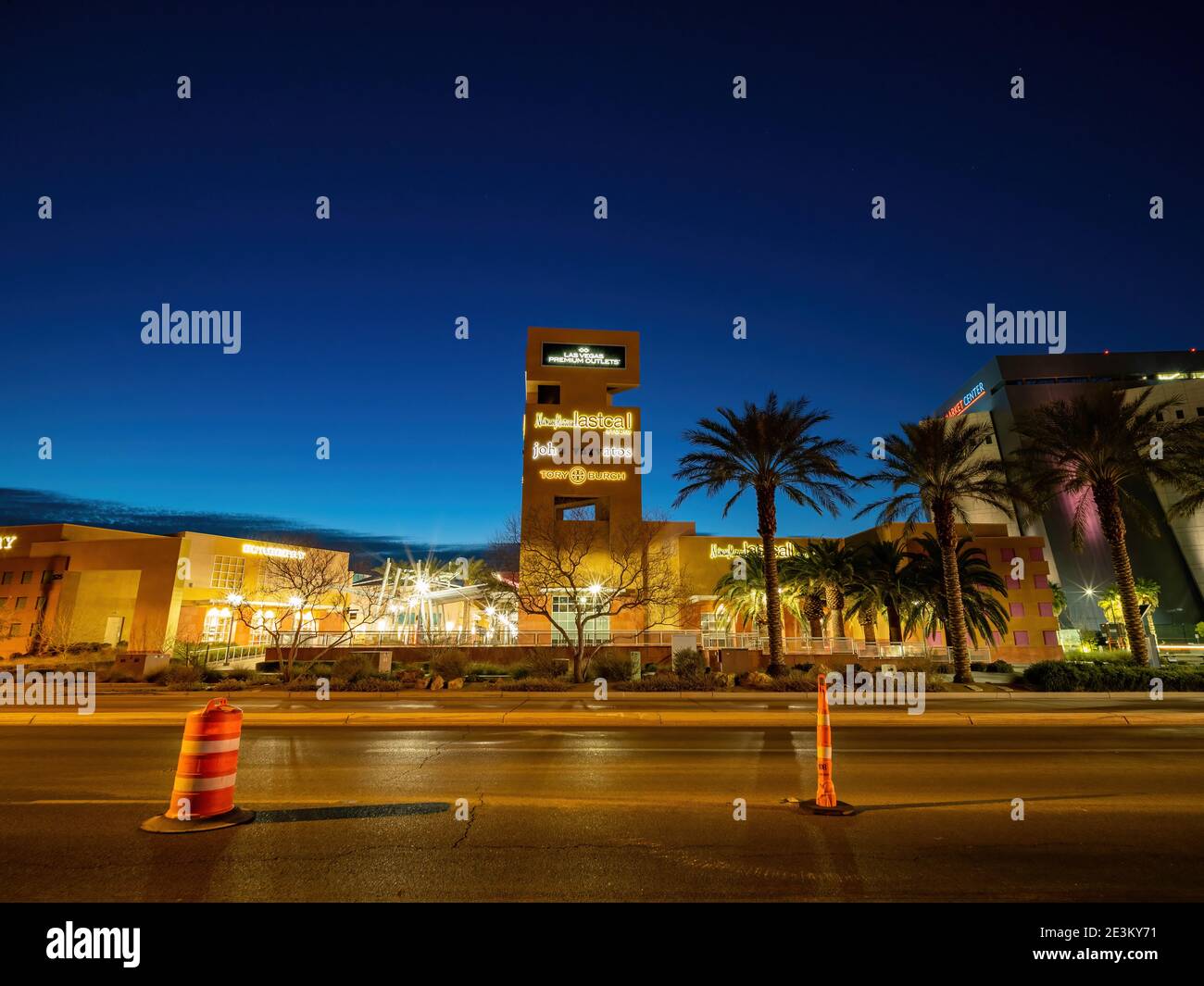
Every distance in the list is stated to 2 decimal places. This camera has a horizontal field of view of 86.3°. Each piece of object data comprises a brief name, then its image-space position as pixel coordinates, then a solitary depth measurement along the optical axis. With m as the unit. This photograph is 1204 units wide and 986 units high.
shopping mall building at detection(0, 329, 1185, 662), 42.81
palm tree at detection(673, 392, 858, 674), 26.28
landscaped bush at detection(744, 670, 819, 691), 22.50
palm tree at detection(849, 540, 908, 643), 35.31
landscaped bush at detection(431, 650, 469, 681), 24.77
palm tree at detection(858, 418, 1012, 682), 26.30
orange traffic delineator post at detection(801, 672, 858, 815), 6.42
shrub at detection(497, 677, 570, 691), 21.05
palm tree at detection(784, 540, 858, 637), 36.41
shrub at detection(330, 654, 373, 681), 22.92
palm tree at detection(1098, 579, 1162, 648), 60.66
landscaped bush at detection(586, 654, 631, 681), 24.56
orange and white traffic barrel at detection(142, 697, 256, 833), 5.93
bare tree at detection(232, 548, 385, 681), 27.41
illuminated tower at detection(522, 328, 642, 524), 42.84
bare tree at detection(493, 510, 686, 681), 27.56
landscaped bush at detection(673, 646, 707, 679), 23.50
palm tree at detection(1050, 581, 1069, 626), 70.36
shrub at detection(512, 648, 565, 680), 25.17
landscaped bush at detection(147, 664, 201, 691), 22.95
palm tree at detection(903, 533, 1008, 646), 34.34
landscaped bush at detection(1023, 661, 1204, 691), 20.31
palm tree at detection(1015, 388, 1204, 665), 24.58
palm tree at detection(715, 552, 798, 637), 40.00
